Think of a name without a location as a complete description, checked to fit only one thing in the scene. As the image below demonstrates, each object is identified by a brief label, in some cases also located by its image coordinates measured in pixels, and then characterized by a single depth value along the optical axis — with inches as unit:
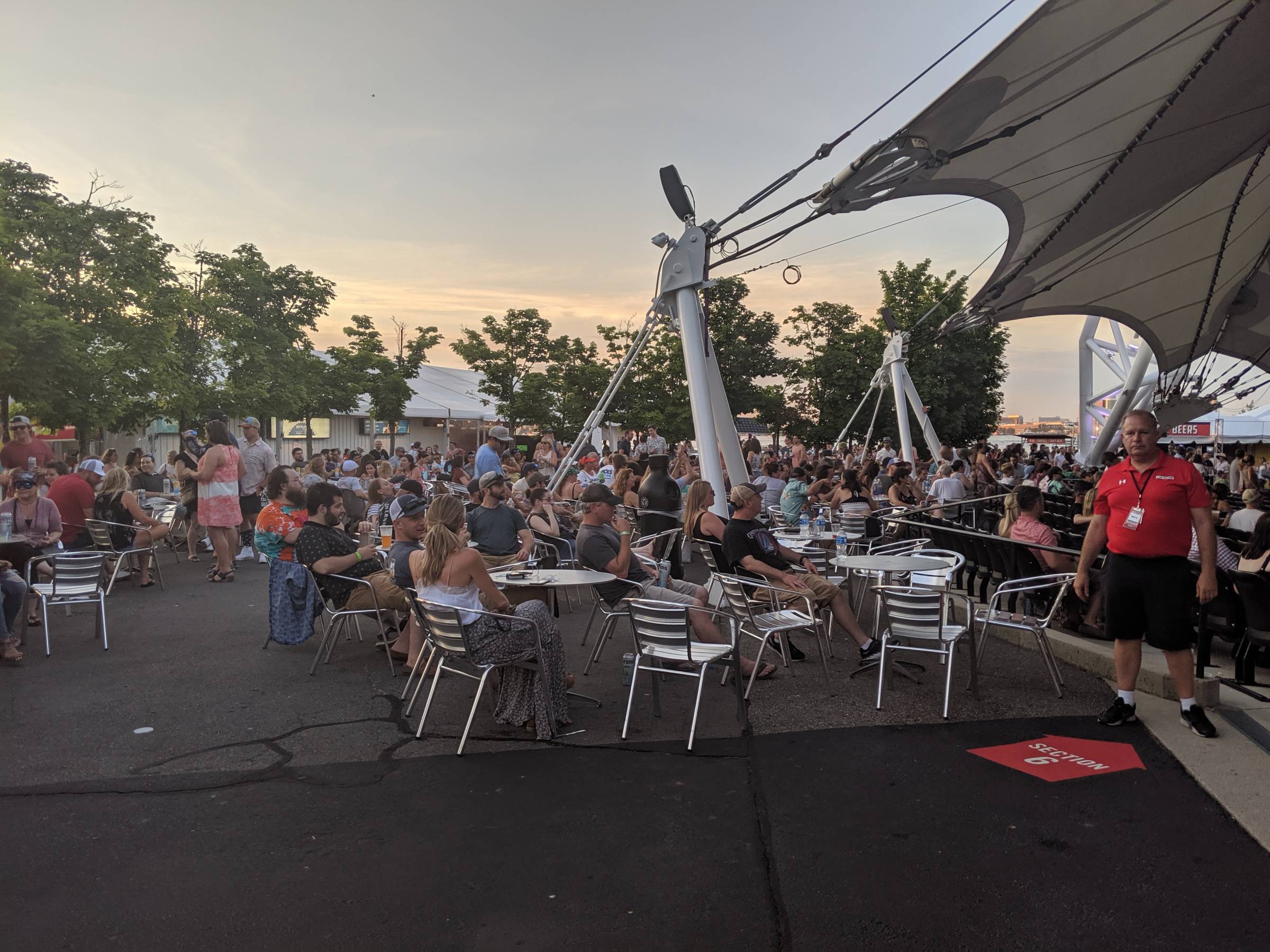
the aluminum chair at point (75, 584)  284.7
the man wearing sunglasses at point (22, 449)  407.8
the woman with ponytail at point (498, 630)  198.8
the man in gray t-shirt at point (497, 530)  313.4
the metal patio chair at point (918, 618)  214.7
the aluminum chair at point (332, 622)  264.8
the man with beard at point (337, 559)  267.4
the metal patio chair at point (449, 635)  195.6
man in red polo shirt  187.3
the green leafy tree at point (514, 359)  1515.7
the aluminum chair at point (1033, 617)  225.0
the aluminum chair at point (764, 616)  229.6
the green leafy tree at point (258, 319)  1117.1
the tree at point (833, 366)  1508.4
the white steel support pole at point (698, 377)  377.7
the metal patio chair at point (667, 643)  195.9
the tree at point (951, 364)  1499.8
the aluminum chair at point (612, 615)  254.7
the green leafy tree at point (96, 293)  779.4
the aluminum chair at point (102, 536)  368.8
